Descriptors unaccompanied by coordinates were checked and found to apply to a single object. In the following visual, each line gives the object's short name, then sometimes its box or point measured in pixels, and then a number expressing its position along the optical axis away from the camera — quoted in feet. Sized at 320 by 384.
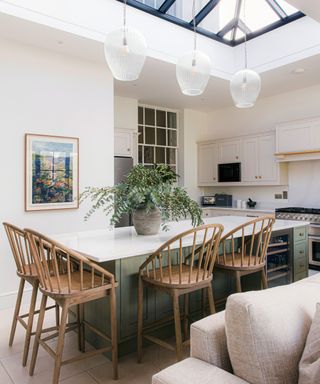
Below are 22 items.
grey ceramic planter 8.83
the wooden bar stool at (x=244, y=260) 8.52
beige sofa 3.68
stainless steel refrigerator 16.51
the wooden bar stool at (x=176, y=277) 6.93
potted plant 8.18
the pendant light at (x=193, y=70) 9.04
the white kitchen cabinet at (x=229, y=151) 20.74
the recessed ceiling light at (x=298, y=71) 15.14
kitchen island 7.41
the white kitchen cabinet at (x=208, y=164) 22.12
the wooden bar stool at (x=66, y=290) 6.29
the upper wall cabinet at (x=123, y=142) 18.80
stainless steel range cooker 15.40
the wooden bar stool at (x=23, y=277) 7.50
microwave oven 20.67
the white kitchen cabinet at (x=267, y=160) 18.72
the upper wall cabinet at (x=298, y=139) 16.43
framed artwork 12.14
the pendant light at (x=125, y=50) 7.73
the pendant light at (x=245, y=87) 10.09
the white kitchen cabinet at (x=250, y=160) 19.66
